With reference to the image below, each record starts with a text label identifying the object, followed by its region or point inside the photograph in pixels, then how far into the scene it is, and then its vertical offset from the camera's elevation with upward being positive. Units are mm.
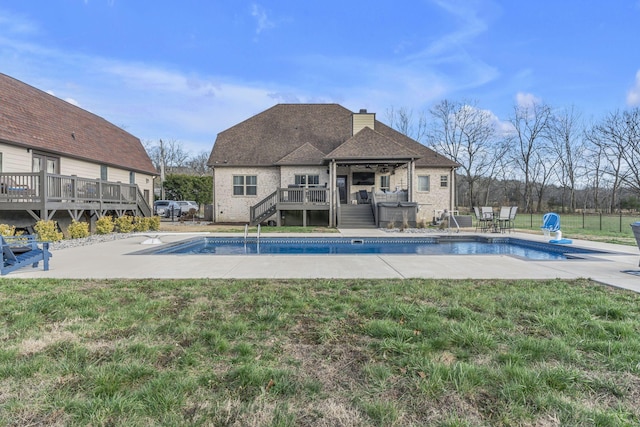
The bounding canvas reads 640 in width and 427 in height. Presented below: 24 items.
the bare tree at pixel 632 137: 29500 +6244
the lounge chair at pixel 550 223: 12398 -587
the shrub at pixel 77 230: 12703 -816
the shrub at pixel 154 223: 16841 -746
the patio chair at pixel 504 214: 14758 -288
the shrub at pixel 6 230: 9857 -653
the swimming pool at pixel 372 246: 10734 -1387
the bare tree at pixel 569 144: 40844 +7802
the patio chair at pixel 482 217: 15395 -452
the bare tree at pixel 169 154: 53312 +8793
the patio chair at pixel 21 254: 6266 -903
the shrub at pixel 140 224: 16220 -759
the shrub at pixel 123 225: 15276 -761
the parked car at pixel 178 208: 28297 +14
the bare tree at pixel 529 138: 41562 +8754
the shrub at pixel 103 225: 14055 -706
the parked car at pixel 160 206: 28750 +191
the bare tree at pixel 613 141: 30859 +6422
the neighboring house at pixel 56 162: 12148 +2157
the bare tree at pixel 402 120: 41719 +10908
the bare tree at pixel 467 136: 40656 +8770
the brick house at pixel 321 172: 18766 +2338
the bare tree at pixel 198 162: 54988 +7612
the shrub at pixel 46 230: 10828 -696
